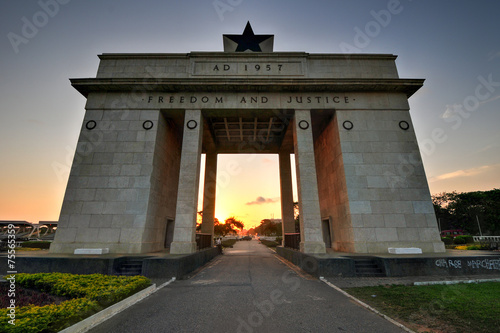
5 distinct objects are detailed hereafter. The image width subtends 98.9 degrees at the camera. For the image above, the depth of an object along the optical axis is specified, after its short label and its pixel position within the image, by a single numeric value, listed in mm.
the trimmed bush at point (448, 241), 29703
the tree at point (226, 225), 77988
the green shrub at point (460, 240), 27488
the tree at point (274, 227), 106631
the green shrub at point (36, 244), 25239
